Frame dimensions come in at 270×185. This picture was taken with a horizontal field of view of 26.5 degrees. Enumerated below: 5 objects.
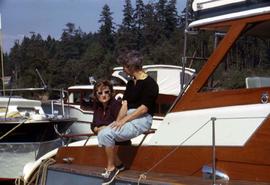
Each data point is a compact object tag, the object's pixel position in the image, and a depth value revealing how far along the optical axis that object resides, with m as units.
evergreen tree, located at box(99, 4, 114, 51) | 105.19
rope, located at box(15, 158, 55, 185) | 6.77
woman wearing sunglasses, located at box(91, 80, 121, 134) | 6.26
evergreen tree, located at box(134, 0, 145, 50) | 80.25
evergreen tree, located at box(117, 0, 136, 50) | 86.25
